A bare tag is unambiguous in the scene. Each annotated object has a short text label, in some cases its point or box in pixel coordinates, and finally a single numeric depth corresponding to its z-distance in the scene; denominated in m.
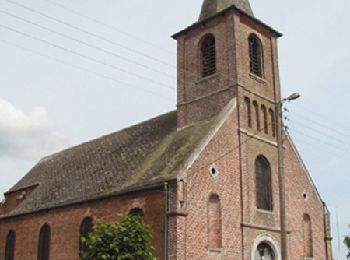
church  22.41
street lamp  17.25
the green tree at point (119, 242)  17.97
